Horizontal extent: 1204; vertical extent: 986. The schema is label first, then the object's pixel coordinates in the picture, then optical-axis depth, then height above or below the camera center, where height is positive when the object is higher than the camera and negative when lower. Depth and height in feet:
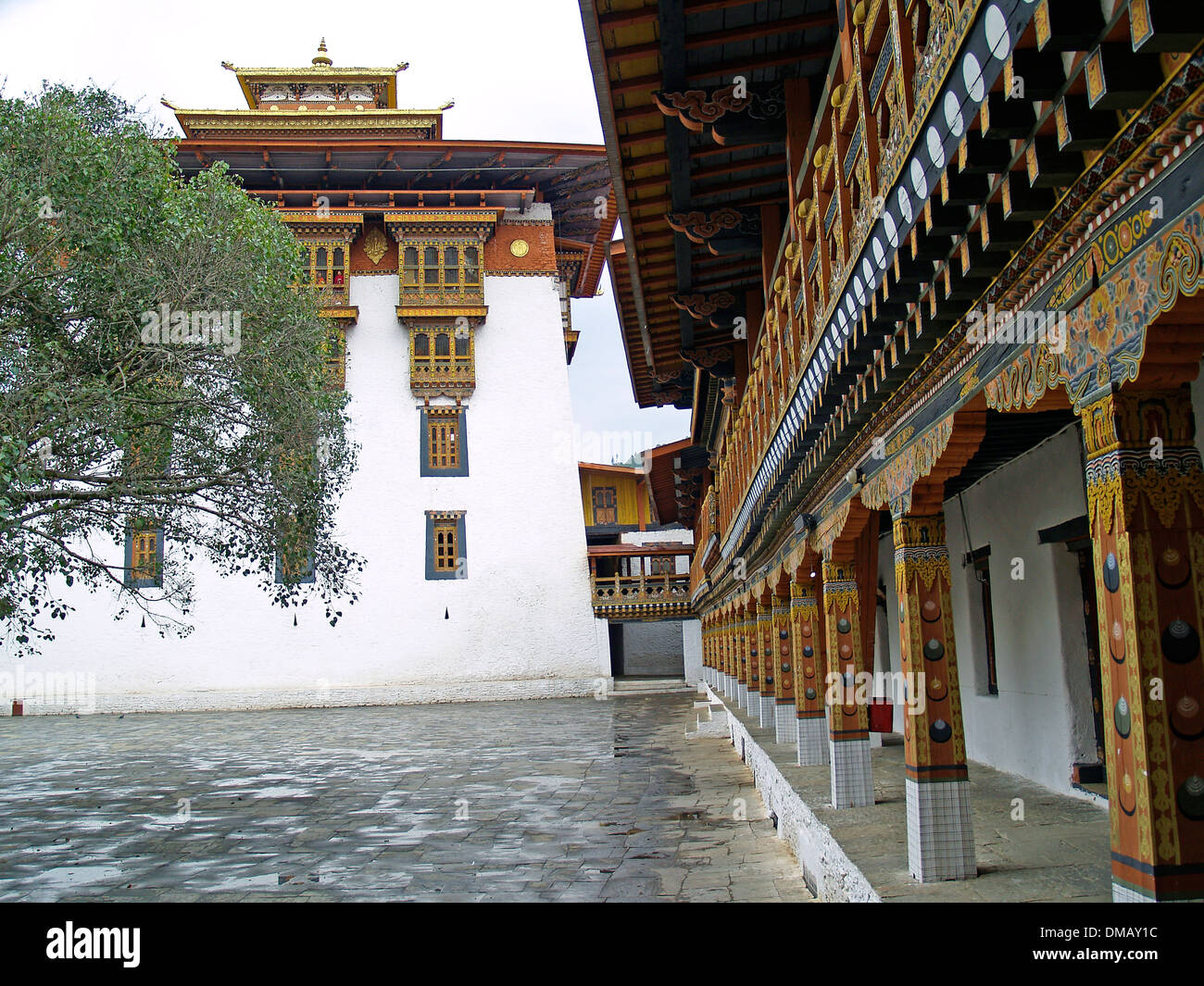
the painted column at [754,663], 44.75 -3.09
